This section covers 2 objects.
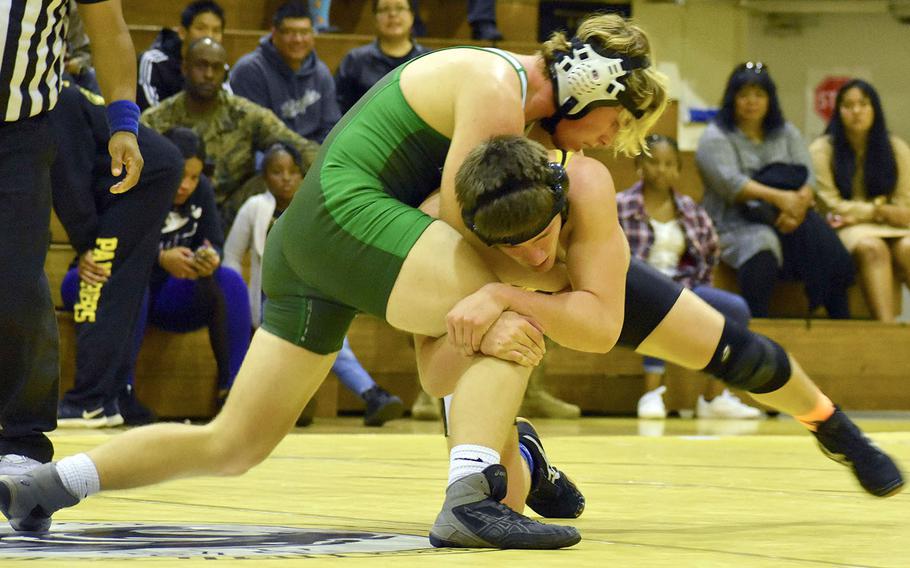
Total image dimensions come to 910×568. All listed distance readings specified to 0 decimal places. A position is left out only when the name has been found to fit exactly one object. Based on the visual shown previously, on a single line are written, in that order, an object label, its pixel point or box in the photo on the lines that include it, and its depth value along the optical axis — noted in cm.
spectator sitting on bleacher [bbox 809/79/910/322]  1423
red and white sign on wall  2364
